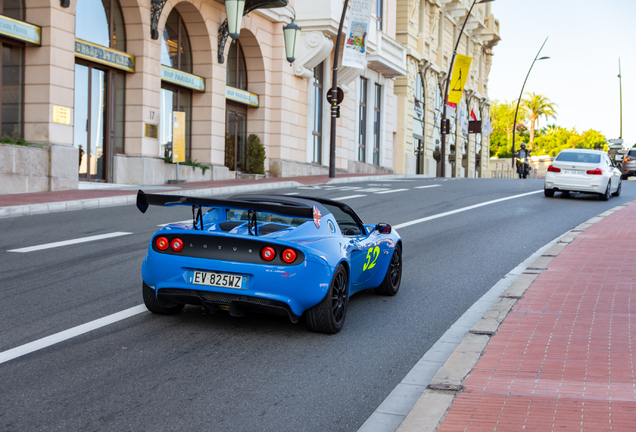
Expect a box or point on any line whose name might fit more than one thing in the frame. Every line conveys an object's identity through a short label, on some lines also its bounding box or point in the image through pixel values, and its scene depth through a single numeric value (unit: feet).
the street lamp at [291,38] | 84.17
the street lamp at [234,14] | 72.69
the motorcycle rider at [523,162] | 149.95
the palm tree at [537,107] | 310.86
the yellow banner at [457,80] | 146.41
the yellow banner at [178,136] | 72.33
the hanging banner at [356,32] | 96.22
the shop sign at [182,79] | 78.66
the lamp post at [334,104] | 92.27
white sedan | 64.90
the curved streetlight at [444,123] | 143.23
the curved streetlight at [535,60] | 181.02
